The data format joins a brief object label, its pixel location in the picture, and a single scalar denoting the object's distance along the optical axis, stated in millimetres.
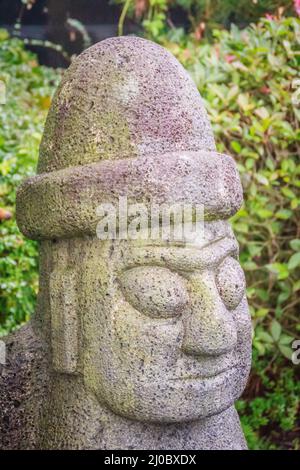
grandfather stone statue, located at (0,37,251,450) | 1486
